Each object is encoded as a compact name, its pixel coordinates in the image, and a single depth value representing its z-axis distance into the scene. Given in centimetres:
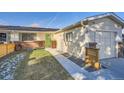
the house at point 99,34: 377
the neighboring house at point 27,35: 566
